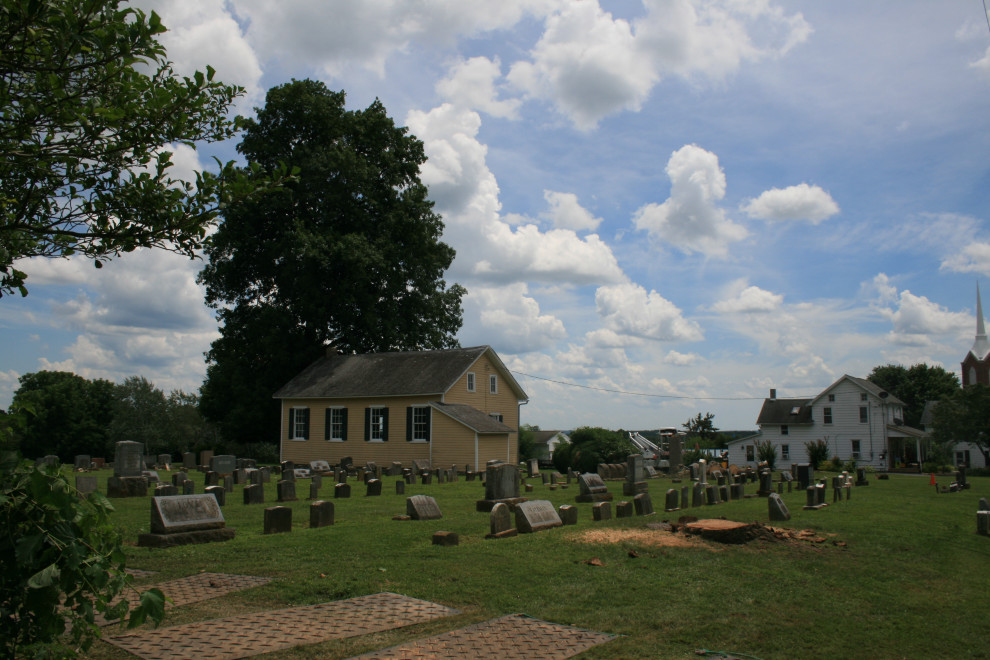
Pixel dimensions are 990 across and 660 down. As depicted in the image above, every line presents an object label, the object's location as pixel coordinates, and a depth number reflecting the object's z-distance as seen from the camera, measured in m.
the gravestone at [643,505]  15.03
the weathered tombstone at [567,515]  13.10
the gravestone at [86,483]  16.92
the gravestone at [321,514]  12.70
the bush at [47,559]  3.26
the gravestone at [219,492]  16.02
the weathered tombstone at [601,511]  13.77
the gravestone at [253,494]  16.95
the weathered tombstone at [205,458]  31.75
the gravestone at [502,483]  15.84
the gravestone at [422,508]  13.66
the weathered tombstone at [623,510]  14.57
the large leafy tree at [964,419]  41.19
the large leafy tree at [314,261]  36.53
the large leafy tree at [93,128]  4.16
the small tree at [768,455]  38.19
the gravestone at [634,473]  20.70
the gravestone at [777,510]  14.17
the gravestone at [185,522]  10.34
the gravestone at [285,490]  17.30
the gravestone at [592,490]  18.38
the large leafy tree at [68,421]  47.48
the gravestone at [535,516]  11.94
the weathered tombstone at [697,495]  17.30
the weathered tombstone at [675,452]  31.98
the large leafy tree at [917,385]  71.00
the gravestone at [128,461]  21.67
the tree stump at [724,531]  10.84
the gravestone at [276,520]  11.72
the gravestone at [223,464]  25.70
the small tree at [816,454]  44.38
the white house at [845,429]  49.28
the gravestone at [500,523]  11.53
